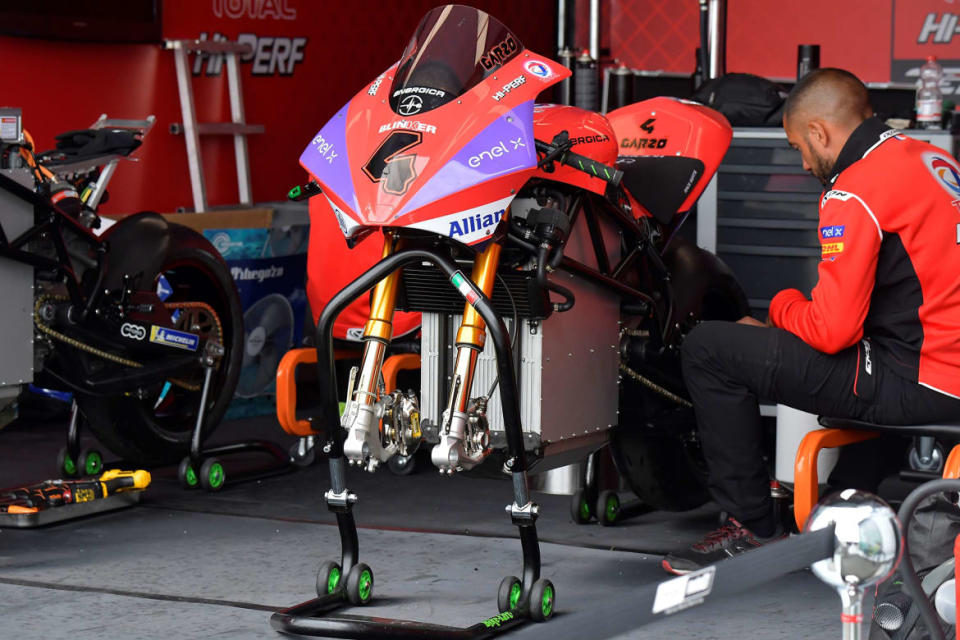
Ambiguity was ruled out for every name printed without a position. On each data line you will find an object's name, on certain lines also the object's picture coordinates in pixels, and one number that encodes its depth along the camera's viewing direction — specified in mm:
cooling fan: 12023
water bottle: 10078
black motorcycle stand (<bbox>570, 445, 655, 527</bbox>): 8266
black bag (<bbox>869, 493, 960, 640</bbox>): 4742
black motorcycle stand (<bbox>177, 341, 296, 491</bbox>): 9227
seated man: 6477
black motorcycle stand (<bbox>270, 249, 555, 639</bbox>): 6016
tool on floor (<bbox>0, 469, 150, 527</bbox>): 8266
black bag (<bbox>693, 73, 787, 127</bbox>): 10602
